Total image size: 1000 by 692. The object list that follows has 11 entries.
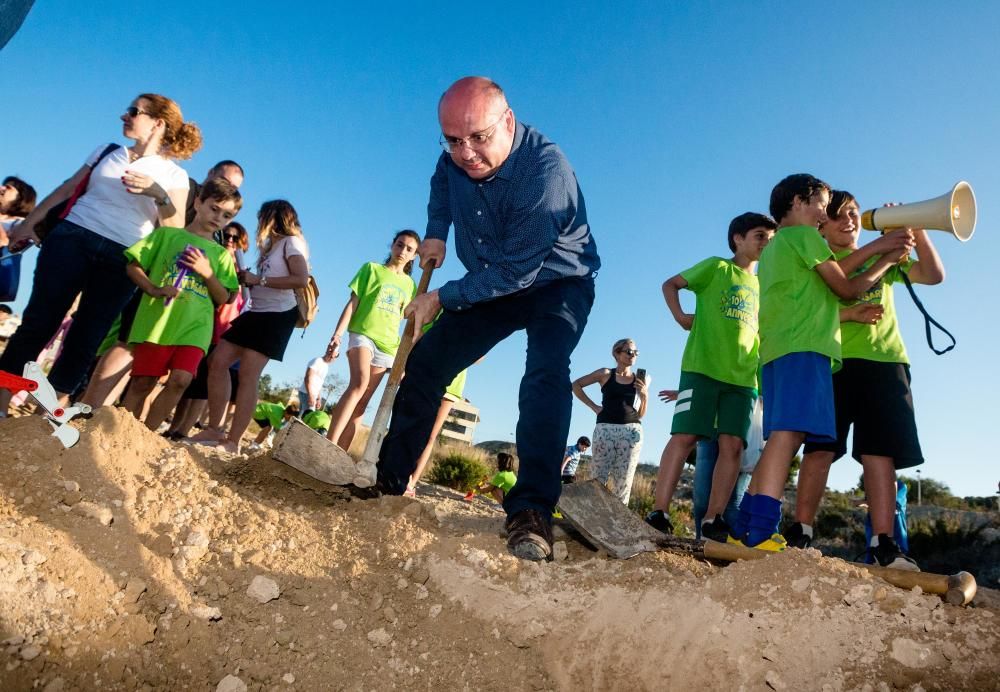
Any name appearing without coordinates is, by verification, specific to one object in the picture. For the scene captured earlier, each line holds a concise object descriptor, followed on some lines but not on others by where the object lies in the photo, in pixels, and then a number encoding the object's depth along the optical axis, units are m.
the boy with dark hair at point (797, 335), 2.85
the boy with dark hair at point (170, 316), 3.85
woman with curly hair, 3.42
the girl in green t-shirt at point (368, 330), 4.99
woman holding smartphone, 5.63
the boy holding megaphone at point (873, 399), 2.99
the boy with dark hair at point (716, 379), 3.81
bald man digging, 2.69
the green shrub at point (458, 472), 13.73
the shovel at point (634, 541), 2.12
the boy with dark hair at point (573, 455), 11.07
